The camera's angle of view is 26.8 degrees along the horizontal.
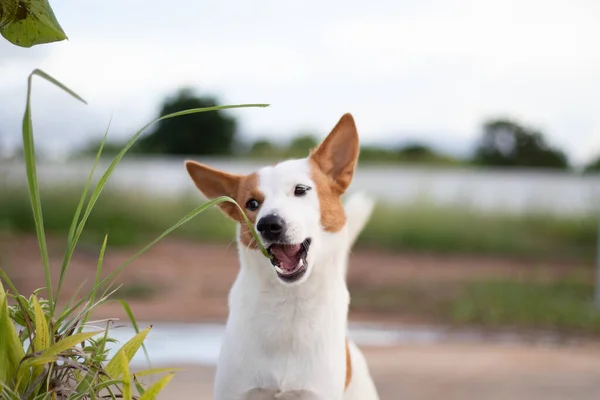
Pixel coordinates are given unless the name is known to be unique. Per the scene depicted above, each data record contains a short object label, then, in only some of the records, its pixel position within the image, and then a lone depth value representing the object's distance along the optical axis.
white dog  1.36
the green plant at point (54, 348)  1.10
